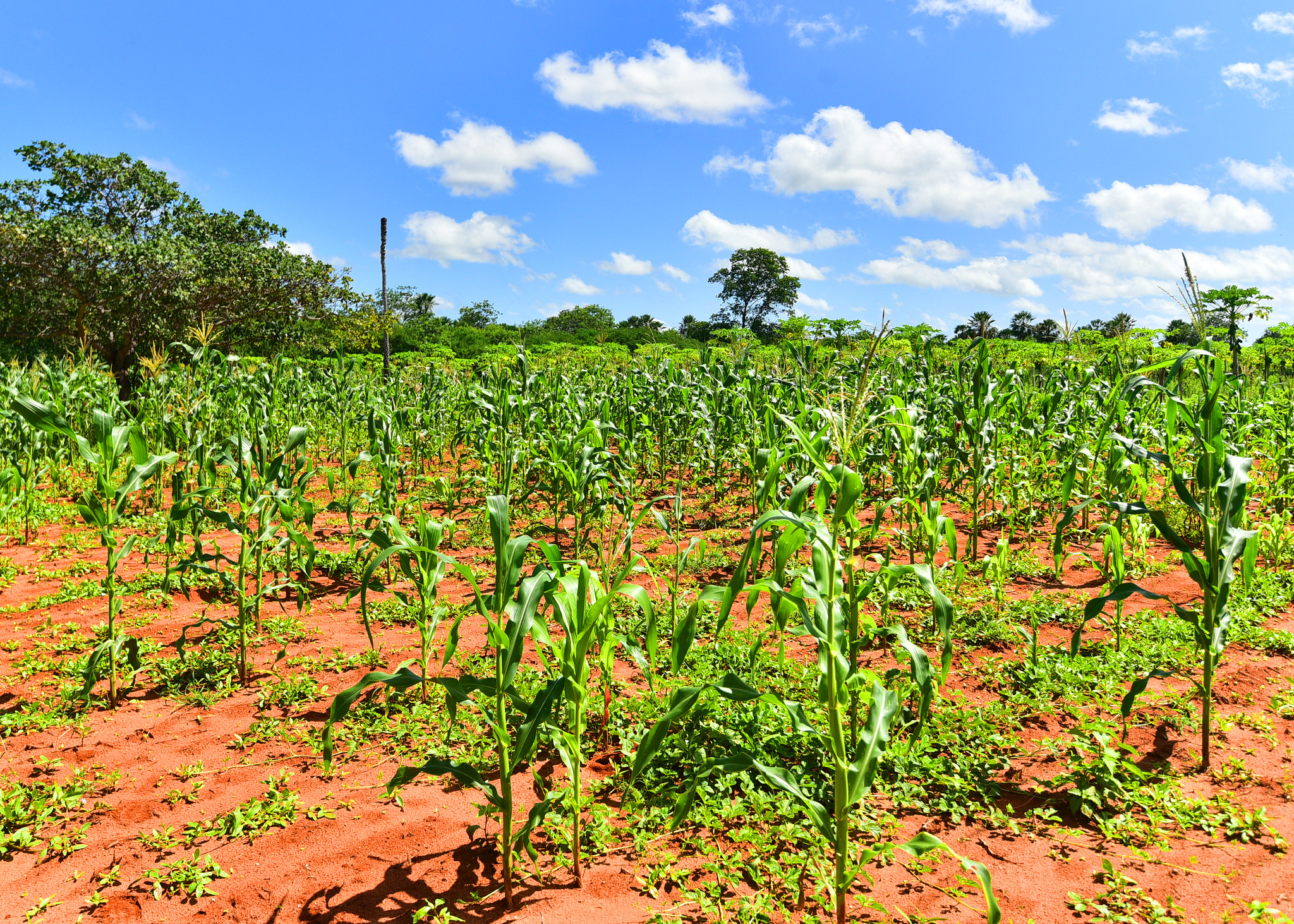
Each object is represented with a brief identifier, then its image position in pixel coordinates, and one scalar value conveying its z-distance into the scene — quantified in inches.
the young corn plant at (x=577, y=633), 79.4
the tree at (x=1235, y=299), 627.8
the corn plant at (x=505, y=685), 77.2
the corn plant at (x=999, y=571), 166.4
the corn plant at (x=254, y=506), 133.1
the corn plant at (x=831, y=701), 71.2
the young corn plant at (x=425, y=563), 108.8
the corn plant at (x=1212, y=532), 98.5
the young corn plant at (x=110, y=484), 115.2
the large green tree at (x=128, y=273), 625.9
